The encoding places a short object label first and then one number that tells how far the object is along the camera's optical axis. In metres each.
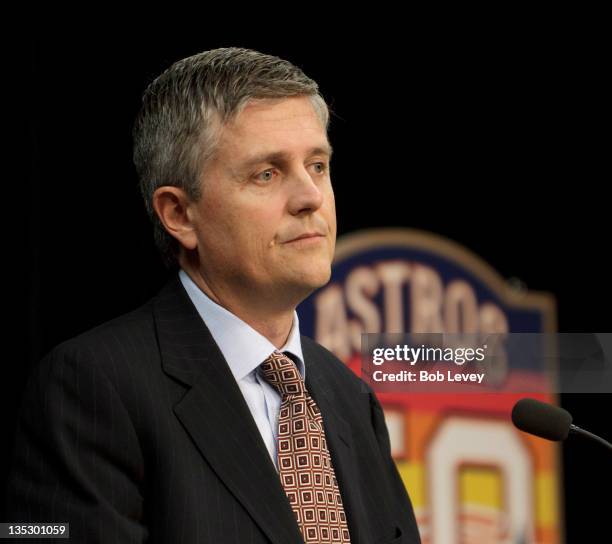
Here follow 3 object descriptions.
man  4.15
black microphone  4.19
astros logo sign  5.03
